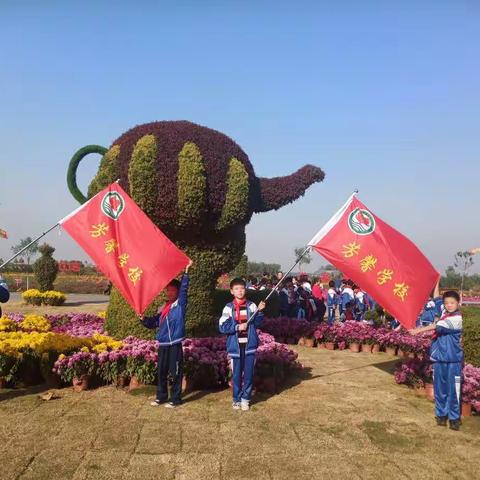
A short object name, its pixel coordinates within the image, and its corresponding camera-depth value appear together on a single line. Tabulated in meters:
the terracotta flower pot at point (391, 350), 10.52
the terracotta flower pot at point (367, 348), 10.70
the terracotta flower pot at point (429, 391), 6.83
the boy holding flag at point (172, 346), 6.00
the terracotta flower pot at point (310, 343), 11.17
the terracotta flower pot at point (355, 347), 10.70
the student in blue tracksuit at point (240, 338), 6.07
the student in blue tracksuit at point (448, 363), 5.59
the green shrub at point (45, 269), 22.39
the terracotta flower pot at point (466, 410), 6.08
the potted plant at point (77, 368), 6.50
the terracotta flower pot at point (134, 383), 6.65
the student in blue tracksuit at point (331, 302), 16.27
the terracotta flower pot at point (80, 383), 6.54
